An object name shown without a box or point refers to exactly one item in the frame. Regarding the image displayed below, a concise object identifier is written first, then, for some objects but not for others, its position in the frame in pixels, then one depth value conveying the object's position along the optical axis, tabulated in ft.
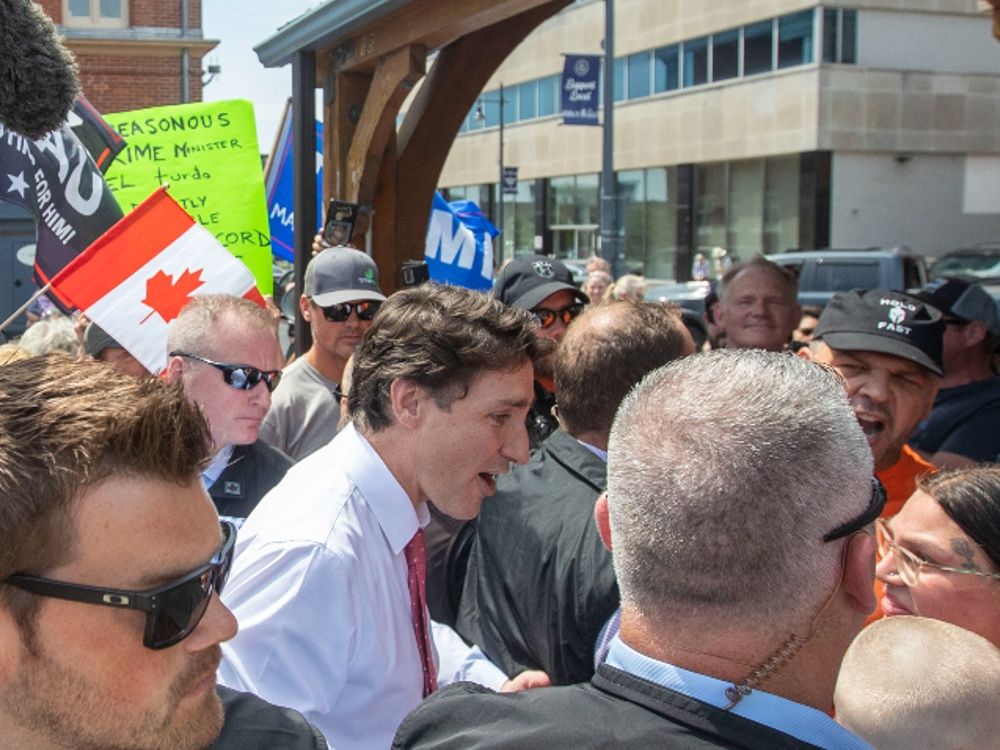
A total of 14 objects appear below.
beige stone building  102.06
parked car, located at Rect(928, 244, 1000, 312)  64.39
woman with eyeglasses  7.48
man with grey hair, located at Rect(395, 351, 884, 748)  4.77
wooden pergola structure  16.35
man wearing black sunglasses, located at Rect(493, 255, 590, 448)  14.66
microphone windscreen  4.93
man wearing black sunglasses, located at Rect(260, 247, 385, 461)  14.58
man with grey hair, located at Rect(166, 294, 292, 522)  11.35
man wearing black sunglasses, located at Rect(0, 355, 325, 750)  4.61
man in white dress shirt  6.95
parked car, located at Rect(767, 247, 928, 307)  51.55
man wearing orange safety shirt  10.70
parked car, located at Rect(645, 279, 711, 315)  54.90
